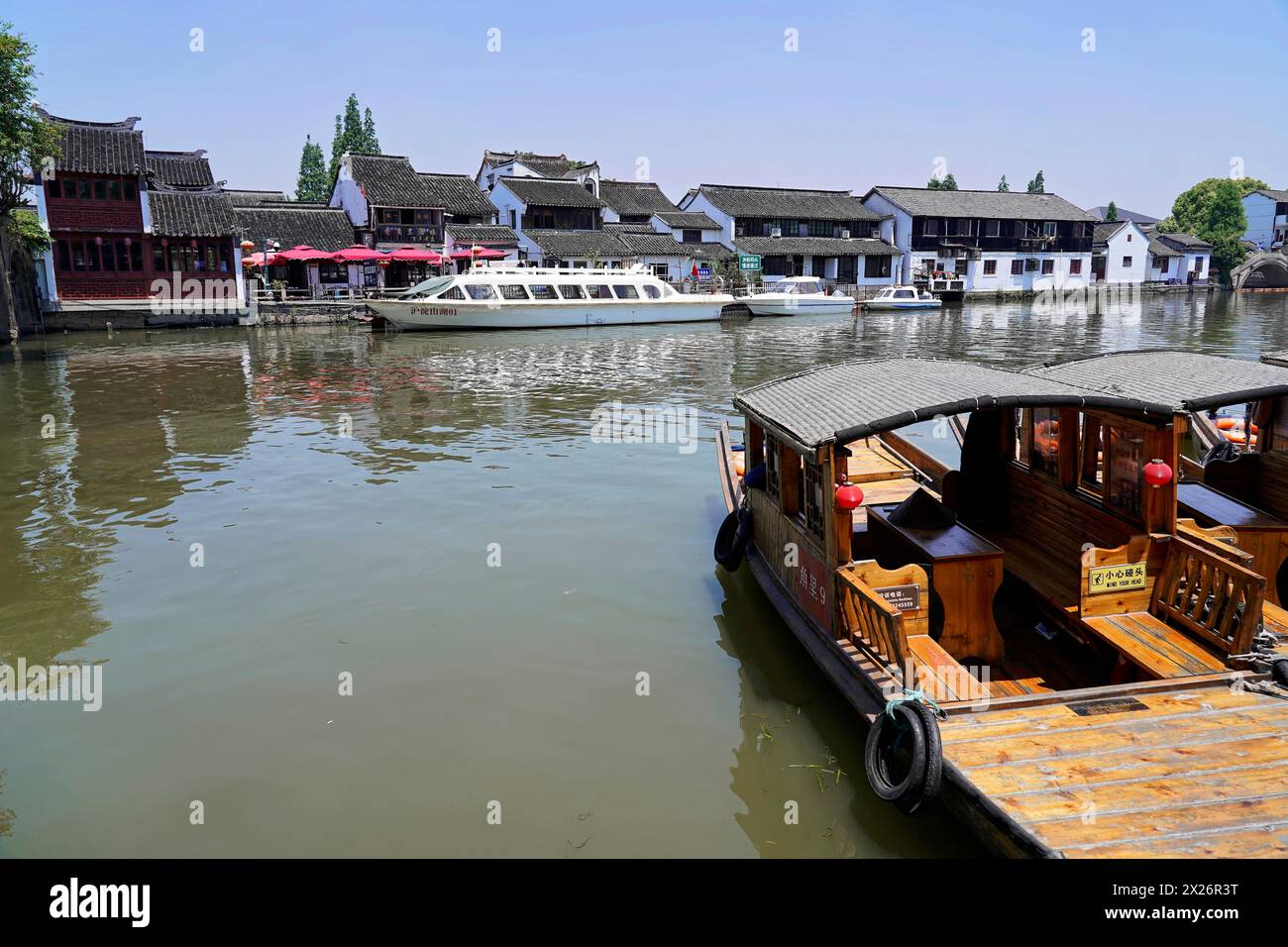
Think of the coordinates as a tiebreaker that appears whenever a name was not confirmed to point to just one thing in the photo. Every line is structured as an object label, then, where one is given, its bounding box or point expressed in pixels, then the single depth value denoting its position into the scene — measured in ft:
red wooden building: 124.57
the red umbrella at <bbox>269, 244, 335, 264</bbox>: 142.24
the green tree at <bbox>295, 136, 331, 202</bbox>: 249.75
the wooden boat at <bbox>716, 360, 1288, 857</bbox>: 15.35
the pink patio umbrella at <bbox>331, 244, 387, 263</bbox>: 144.25
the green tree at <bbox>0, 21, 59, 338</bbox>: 79.41
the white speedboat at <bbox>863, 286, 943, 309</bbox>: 172.24
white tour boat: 126.82
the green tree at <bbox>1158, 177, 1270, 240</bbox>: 254.47
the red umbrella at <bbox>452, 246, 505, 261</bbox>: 154.30
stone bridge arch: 231.71
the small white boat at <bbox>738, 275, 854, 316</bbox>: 158.30
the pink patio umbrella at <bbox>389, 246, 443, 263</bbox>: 151.23
